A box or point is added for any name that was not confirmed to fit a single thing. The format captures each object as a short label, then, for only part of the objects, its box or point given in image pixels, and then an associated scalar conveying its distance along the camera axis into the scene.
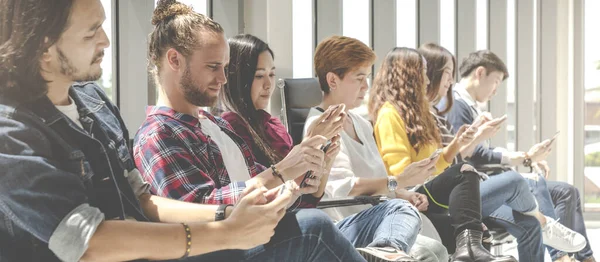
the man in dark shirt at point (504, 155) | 4.71
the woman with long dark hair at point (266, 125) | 2.61
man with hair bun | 1.43
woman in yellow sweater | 3.27
